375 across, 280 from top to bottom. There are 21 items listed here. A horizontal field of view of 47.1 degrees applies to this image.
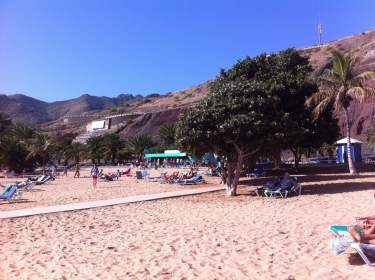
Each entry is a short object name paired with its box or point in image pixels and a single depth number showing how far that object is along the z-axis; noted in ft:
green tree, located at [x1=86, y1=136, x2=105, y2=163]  272.90
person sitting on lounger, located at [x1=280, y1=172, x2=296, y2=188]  55.72
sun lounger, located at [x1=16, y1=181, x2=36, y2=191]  75.37
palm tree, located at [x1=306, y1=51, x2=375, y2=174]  79.20
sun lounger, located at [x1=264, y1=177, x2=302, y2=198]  54.29
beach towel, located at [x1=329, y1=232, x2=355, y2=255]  21.03
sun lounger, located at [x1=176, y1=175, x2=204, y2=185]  84.58
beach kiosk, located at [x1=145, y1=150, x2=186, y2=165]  216.54
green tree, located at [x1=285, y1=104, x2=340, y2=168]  82.94
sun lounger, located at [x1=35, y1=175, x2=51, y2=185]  95.64
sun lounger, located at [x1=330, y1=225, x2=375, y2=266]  20.67
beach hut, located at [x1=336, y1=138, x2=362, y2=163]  123.83
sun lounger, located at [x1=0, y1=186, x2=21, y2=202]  58.90
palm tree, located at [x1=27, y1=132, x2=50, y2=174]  162.09
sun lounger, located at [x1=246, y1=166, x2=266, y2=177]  92.48
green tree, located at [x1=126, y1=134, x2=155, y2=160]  259.80
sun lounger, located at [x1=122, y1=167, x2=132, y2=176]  123.50
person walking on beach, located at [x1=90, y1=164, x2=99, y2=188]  82.94
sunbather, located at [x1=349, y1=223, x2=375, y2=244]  21.17
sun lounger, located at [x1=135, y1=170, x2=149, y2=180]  106.63
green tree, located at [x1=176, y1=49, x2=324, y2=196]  54.34
